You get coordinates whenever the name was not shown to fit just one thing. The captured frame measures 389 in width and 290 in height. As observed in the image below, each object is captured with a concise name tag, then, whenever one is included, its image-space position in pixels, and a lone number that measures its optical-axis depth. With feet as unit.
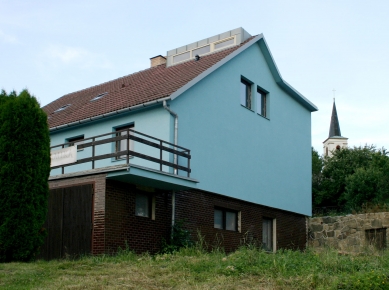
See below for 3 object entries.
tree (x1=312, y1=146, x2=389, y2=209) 119.75
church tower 274.36
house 55.31
